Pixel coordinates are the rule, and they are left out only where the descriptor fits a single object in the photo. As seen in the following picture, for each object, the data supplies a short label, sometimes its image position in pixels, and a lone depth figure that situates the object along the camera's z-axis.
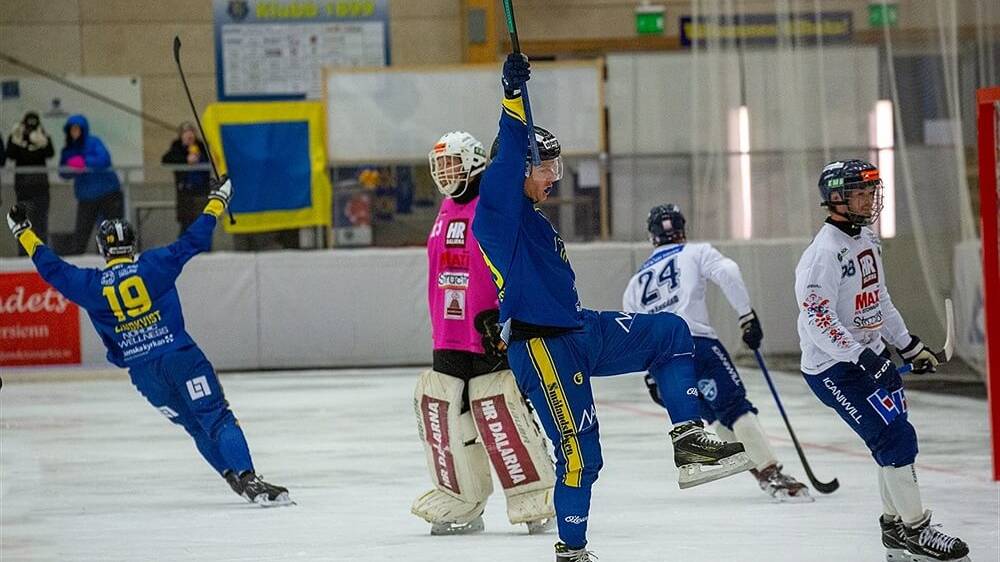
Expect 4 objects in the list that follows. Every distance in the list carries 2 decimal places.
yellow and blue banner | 33.56
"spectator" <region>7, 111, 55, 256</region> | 31.94
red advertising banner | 32.87
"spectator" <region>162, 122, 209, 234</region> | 32.28
